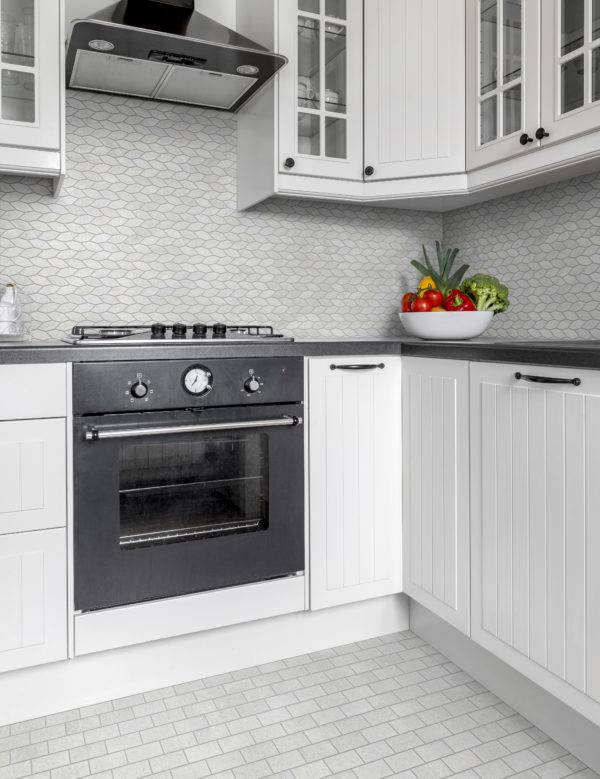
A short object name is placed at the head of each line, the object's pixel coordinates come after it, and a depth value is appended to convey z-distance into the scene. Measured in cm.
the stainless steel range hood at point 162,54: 185
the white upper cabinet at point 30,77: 184
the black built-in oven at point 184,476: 175
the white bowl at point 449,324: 214
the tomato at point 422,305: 224
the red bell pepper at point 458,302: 218
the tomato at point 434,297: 225
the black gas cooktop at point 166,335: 182
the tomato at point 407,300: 234
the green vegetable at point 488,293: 222
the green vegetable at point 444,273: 234
